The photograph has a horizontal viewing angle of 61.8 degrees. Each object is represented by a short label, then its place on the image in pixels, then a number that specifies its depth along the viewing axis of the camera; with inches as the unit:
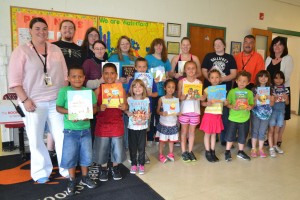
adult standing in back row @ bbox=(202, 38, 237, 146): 140.8
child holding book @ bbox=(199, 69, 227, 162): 127.5
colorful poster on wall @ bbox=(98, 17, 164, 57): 170.6
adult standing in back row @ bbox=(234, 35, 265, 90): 147.0
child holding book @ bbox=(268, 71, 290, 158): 141.9
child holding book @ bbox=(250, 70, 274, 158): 131.4
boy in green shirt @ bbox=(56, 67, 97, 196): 92.7
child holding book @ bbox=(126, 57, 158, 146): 118.1
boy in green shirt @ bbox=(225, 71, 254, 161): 128.0
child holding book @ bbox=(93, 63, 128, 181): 102.7
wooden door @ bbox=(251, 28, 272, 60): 236.4
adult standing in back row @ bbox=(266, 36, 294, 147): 152.3
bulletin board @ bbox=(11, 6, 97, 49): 144.0
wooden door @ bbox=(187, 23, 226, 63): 208.2
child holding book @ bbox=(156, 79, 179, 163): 121.4
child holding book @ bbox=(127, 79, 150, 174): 109.7
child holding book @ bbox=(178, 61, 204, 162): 124.5
